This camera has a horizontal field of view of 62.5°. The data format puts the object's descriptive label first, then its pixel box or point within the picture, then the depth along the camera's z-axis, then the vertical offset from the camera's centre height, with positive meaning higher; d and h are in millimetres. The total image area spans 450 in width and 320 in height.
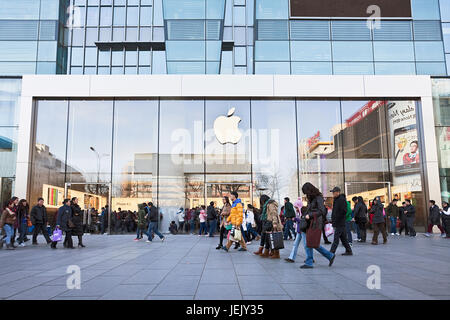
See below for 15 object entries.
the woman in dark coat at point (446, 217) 15242 -494
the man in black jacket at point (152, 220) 13930 -442
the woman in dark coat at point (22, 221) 12538 -372
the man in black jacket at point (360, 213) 12991 -242
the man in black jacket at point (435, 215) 16170 -430
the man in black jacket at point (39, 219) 12836 -322
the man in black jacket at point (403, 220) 17369 -673
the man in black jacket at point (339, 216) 9203 -241
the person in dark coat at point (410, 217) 16531 -522
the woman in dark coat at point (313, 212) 7316 -108
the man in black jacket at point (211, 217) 16641 -418
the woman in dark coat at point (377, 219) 12291 -440
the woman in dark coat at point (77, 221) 12250 -386
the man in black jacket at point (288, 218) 13484 -419
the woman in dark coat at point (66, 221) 11961 -375
